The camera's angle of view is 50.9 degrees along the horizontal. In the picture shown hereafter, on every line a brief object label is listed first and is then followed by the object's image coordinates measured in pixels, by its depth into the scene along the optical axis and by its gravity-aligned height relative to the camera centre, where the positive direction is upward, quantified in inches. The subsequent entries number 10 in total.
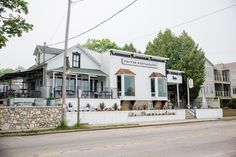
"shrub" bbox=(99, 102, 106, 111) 1061.4 -47.0
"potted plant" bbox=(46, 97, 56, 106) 891.4 -23.3
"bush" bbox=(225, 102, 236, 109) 1935.3 -89.4
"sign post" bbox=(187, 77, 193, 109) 1380.4 +61.8
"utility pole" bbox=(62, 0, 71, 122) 757.9 +79.6
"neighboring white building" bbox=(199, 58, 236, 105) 2132.0 +109.6
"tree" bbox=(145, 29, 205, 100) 1648.6 +276.1
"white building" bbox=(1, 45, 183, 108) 1119.0 +97.8
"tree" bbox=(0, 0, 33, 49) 597.0 +182.0
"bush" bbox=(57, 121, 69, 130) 755.4 -93.3
